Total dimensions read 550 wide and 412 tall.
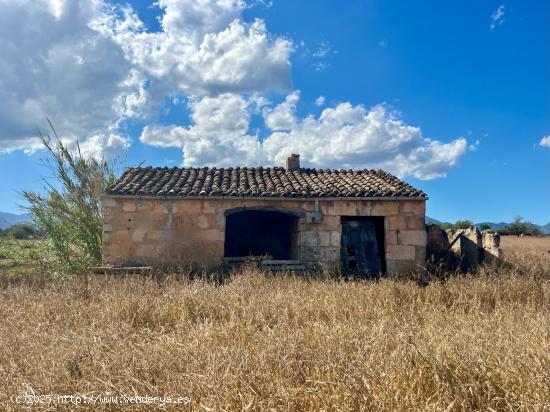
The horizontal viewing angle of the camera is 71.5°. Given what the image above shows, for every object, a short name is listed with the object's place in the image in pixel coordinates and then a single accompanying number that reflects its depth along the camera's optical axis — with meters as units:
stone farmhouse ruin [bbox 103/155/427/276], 9.86
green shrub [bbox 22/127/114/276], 11.73
